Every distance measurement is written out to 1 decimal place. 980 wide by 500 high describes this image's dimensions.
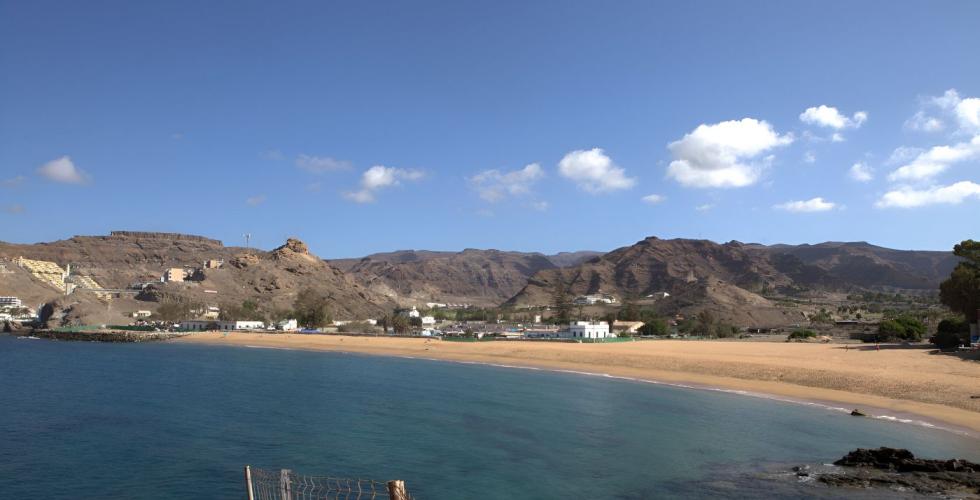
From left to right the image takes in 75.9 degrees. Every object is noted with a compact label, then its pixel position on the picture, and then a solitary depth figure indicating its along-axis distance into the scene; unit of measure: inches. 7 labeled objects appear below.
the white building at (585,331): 3784.5
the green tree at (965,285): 2137.1
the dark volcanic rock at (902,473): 728.3
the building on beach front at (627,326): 4534.9
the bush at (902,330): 2719.0
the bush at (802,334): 3390.7
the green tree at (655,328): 4252.0
